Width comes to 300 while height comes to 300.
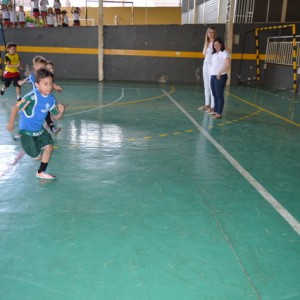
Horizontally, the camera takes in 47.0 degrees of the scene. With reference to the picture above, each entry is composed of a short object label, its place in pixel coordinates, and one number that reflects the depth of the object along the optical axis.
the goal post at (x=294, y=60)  13.16
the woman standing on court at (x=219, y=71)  7.86
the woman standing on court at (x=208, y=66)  8.36
